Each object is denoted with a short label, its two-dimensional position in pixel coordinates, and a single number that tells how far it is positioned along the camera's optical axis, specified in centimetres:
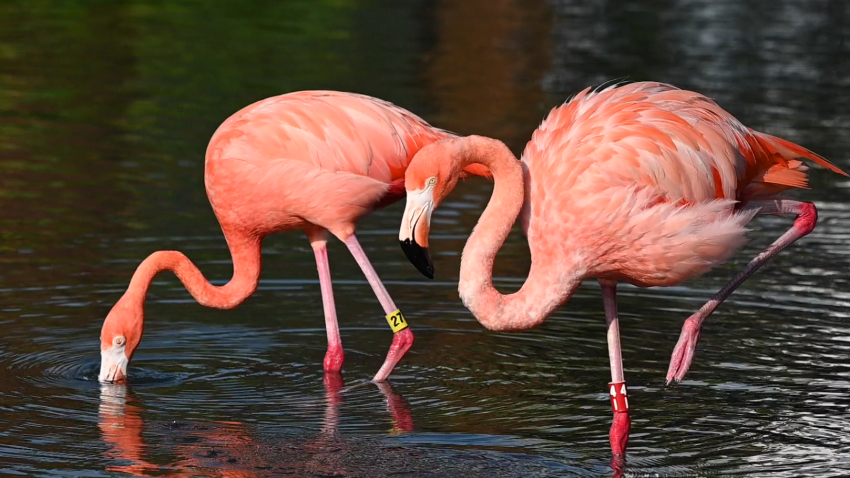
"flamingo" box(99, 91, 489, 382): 1426
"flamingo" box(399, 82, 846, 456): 1170
